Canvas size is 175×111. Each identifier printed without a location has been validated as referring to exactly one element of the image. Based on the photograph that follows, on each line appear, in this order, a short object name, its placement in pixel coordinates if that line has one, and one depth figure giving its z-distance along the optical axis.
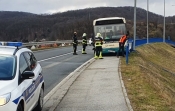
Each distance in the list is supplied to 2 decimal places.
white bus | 21.29
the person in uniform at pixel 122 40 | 19.74
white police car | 4.64
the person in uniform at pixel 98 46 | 19.14
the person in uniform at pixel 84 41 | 24.11
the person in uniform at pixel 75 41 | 23.57
